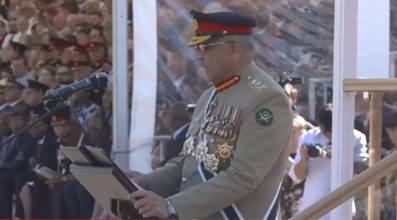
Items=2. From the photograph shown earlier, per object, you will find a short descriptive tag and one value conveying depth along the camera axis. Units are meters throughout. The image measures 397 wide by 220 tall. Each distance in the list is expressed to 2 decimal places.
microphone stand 12.06
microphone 11.30
